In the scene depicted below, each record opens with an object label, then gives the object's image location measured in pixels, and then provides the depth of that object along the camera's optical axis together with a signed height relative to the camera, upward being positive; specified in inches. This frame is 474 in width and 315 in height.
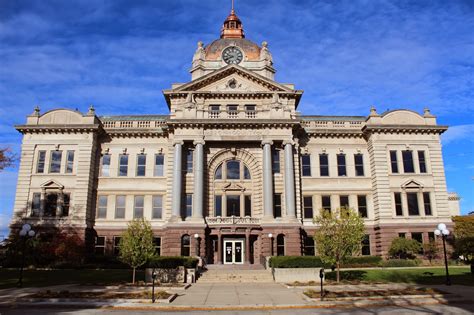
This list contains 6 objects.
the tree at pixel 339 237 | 1158.3 +28.7
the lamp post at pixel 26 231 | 1130.5 +45.3
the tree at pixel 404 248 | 1620.3 -2.8
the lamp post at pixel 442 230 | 1125.7 +46.0
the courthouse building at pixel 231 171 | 1688.0 +323.9
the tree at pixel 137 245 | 1119.0 +6.6
